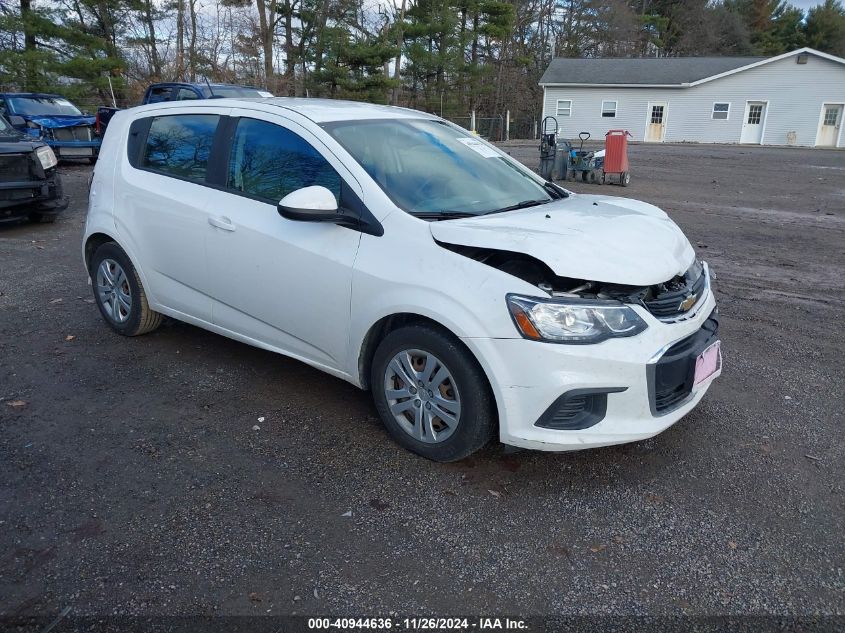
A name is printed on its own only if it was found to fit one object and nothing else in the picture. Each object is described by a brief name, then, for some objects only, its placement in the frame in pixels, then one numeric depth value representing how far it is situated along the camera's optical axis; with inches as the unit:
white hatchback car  114.3
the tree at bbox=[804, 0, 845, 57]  1919.3
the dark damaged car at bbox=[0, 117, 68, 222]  346.9
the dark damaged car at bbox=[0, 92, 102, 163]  622.2
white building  1327.5
